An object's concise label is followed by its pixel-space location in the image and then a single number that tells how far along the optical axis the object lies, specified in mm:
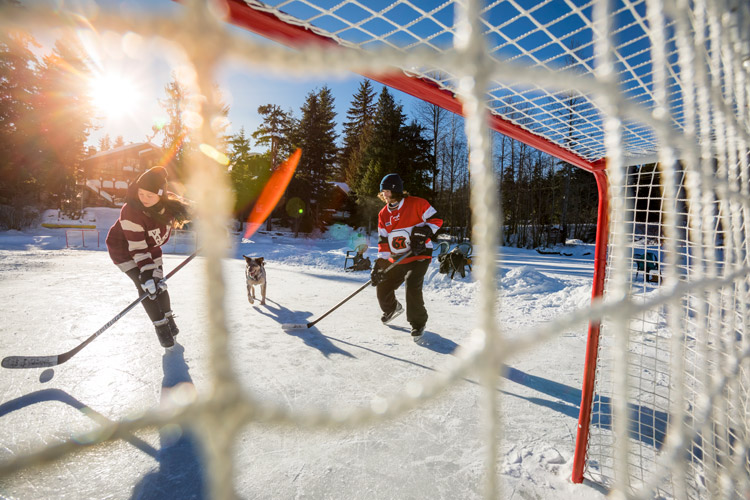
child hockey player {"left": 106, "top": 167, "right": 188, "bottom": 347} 2721
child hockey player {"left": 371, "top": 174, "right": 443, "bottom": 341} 3367
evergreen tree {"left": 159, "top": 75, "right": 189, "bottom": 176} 21531
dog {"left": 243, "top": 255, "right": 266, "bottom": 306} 4477
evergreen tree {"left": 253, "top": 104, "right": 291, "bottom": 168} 23828
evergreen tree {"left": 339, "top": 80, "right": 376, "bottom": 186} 31198
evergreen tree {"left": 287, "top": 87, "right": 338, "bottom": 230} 21781
